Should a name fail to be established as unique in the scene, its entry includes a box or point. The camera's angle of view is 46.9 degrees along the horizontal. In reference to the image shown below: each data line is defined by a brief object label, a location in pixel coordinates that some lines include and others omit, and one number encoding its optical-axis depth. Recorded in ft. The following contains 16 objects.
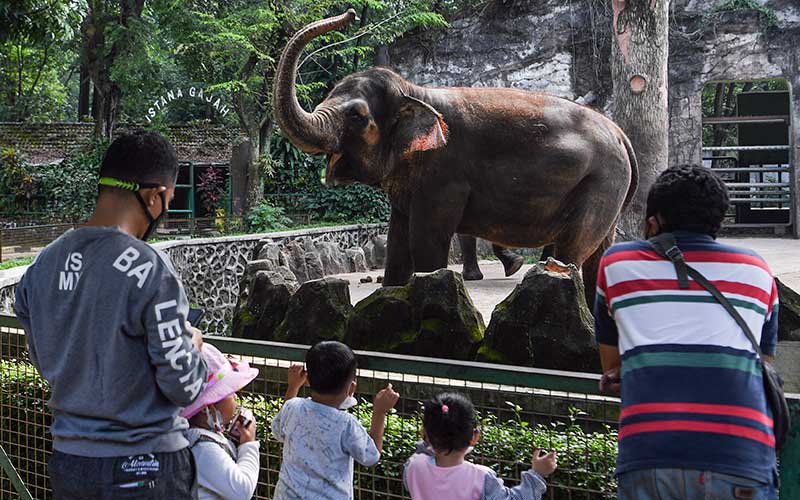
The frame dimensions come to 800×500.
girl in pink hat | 7.97
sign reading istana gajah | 74.70
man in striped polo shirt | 6.96
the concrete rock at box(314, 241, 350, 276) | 45.24
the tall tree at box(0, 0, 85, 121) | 97.50
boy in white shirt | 9.23
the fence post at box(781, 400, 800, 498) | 7.56
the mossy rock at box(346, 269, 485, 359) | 17.48
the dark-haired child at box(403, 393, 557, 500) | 8.42
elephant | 20.63
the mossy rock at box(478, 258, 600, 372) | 16.42
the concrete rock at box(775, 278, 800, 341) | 19.80
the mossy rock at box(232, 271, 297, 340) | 20.71
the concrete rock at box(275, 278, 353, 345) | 19.08
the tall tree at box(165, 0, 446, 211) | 58.49
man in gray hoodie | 7.25
